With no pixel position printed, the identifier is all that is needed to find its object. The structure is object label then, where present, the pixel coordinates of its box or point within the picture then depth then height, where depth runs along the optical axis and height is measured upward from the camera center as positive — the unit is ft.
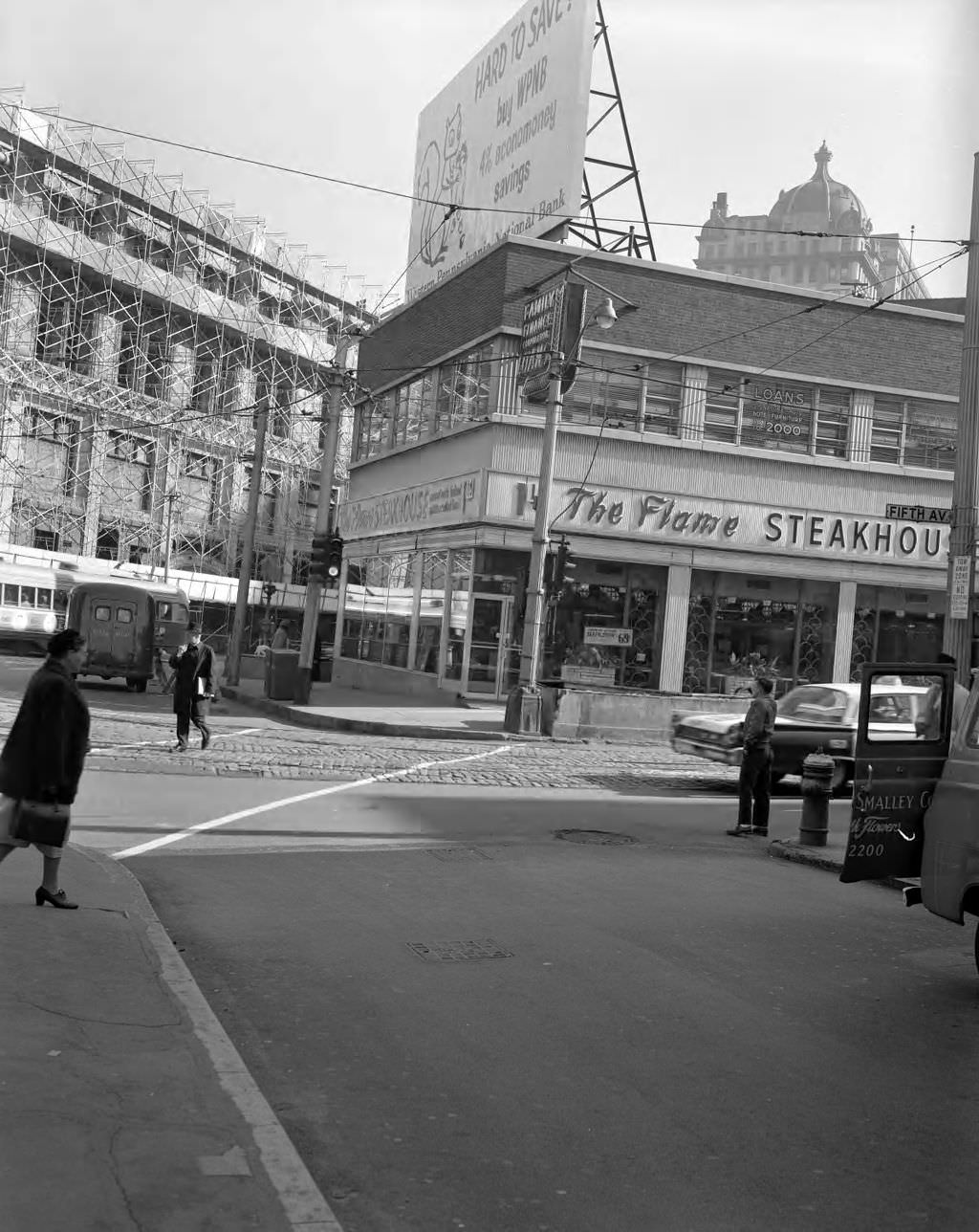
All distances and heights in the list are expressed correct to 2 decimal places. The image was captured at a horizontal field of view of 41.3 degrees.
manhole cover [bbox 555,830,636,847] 41.32 -6.28
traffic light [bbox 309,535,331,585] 90.89 +4.35
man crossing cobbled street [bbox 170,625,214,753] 58.03 -3.49
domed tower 185.57 +102.57
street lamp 77.77 +2.61
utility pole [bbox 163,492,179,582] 171.58 +12.29
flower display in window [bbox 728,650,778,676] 101.96 -0.73
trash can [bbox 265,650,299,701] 92.84 -4.05
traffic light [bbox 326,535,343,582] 91.91 +4.81
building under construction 172.76 +36.13
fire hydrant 41.96 -4.52
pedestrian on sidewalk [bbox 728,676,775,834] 45.57 -3.99
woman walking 24.52 -2.83
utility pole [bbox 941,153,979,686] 42.45 +5.56
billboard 107.24 +45.21
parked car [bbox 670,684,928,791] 57.06 -3.38
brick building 97.04 +12.88
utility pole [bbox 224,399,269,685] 111.14 +3.84
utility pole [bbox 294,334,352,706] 91.05 +7.63
